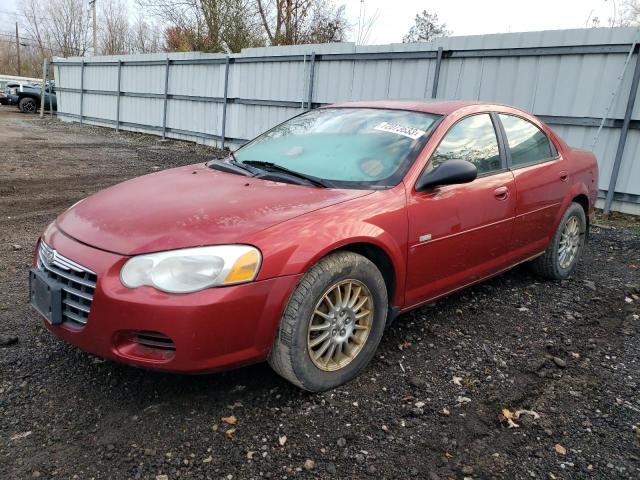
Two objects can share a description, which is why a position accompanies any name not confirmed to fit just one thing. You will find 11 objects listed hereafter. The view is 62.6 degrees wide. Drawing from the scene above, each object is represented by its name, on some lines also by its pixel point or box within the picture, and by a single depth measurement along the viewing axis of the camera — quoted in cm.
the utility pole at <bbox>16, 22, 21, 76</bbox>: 5958
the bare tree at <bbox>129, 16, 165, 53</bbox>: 4312
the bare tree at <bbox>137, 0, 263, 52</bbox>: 2062
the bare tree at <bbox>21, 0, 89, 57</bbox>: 5234
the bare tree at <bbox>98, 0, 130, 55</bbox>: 4797
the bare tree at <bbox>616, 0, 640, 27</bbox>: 1991
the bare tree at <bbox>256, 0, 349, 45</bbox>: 2233
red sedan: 229
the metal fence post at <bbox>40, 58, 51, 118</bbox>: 2323
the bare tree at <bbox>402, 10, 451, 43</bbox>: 3281
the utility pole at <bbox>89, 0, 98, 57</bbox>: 4172
